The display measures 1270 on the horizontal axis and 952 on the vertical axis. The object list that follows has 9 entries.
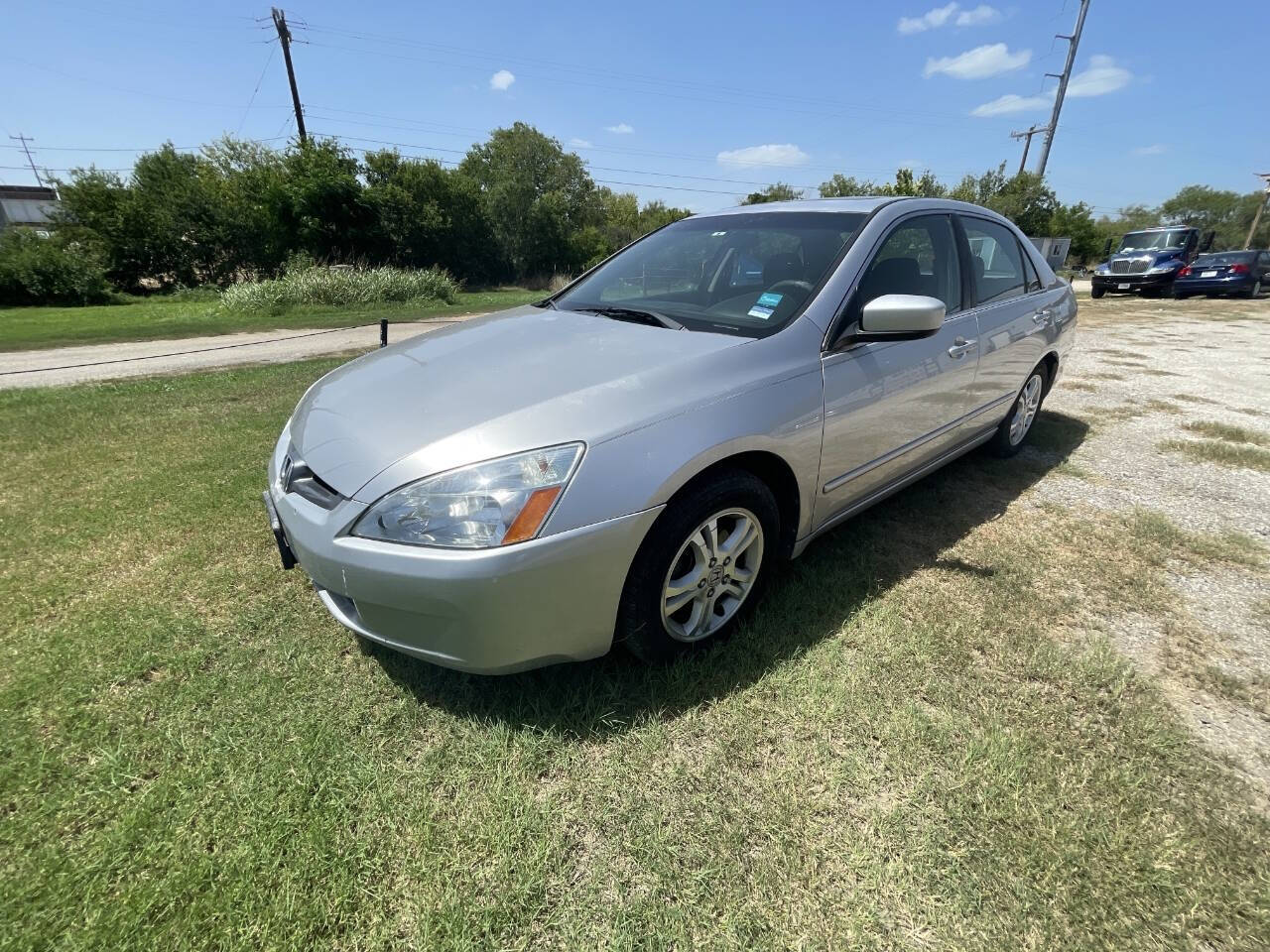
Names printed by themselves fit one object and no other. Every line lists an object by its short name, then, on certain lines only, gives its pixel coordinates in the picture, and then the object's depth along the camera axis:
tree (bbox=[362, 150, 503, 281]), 26.83
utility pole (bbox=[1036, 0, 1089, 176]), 28.80
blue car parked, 16.77
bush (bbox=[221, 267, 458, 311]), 16.20
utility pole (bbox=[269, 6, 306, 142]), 23.20
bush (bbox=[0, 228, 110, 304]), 20.47
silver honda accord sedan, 1.67
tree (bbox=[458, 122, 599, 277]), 38.31
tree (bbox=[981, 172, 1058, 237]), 34.25
